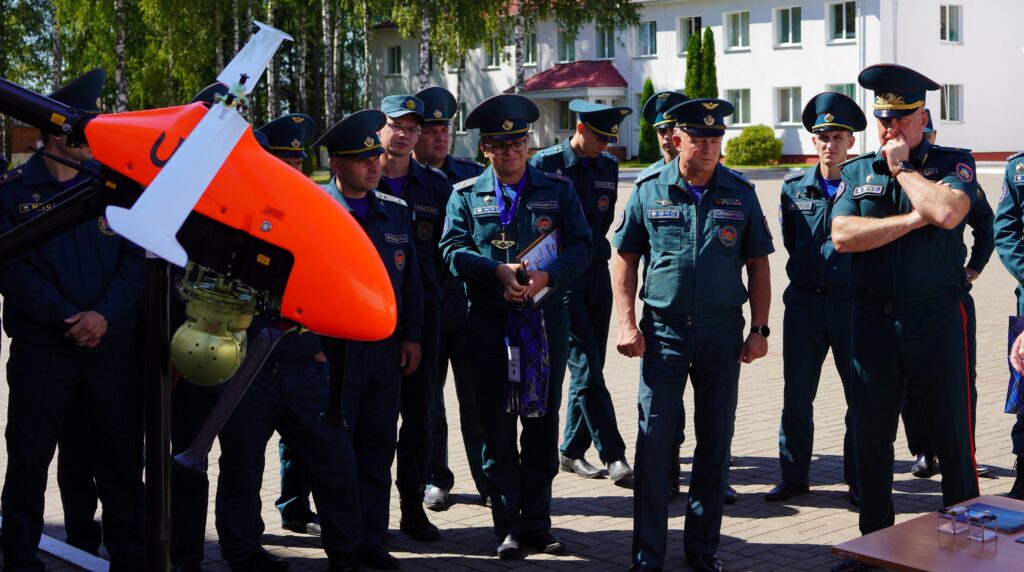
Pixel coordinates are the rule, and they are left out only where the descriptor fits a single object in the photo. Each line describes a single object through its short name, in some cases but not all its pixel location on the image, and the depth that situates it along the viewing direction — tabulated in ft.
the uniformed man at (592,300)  25.66
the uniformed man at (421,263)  21.72
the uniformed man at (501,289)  20.58
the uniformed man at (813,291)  23.76
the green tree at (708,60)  148.15
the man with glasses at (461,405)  23.54
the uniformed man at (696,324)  19.36
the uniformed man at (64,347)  17.95
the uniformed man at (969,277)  24.94
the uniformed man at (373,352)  19.74
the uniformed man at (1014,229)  23.90
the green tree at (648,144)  149.05
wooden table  13.12
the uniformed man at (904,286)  18.48
